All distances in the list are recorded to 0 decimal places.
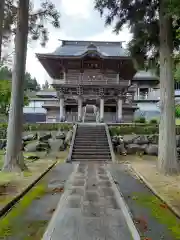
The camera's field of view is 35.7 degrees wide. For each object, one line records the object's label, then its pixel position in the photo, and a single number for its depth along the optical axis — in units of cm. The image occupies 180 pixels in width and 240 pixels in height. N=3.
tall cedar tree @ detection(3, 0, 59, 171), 980
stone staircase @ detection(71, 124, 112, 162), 1487
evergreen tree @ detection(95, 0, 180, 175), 984
